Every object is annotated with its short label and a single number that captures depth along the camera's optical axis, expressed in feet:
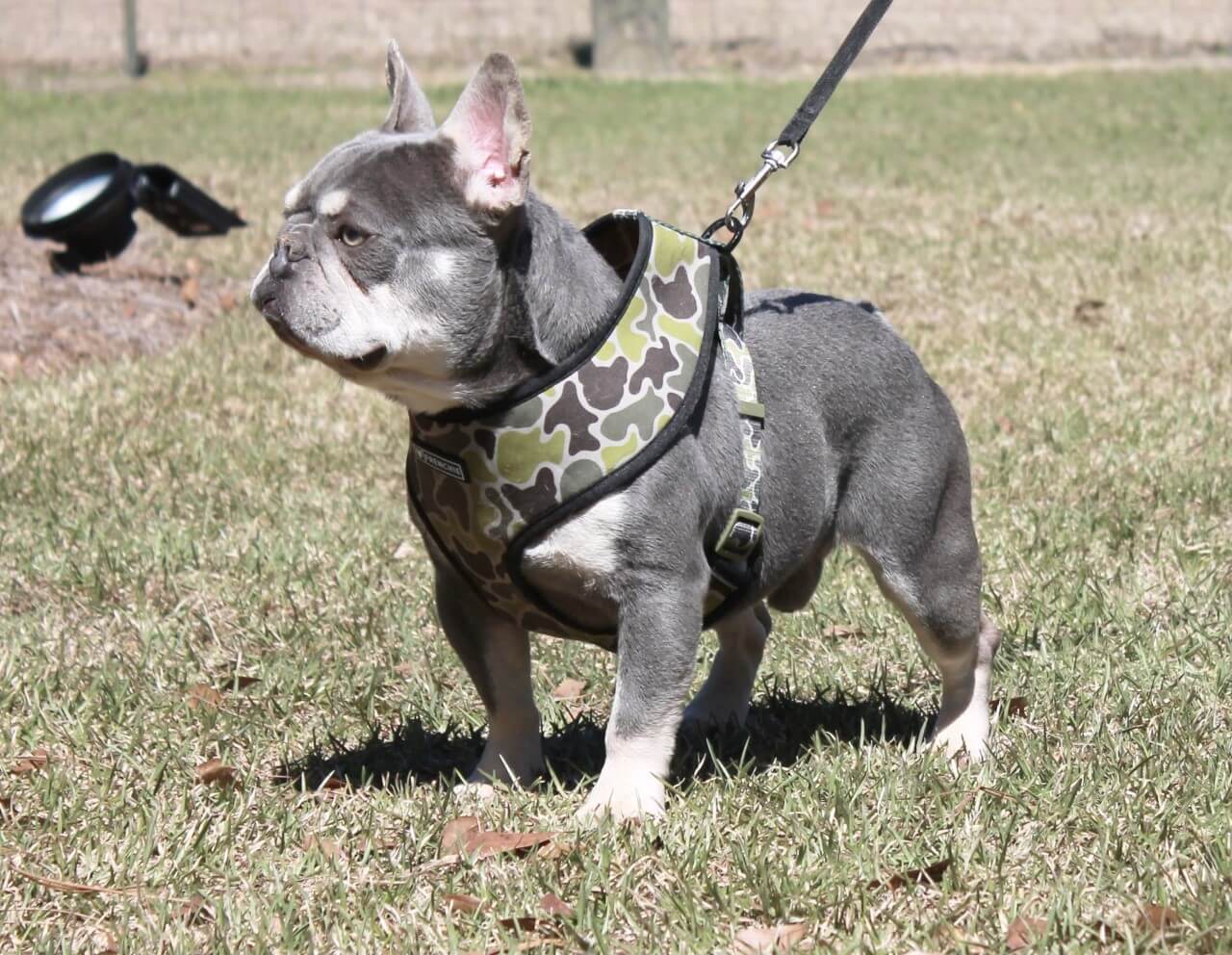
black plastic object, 28.89
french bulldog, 10.54
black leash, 12.80
